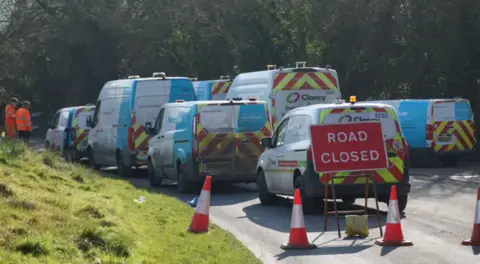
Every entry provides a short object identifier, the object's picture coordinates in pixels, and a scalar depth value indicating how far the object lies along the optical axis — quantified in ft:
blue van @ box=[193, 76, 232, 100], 103.81
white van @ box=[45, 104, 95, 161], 98.48
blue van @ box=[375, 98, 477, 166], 92.43
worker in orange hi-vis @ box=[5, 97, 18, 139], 96.84
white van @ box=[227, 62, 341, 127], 77.00
